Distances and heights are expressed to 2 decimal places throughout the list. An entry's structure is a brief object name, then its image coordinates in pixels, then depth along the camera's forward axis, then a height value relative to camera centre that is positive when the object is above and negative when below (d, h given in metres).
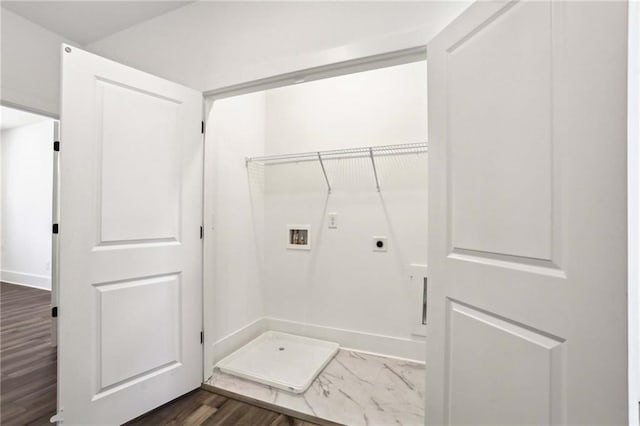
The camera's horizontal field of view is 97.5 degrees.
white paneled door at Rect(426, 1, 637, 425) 0.70 -0.01
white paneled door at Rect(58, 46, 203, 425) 1.38 -0.17
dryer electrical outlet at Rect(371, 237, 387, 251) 2.44 -0.27
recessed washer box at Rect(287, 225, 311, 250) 2.72 -0.24
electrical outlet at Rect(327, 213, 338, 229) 2.62 -0.07
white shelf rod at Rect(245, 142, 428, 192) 2.25 +0.51
